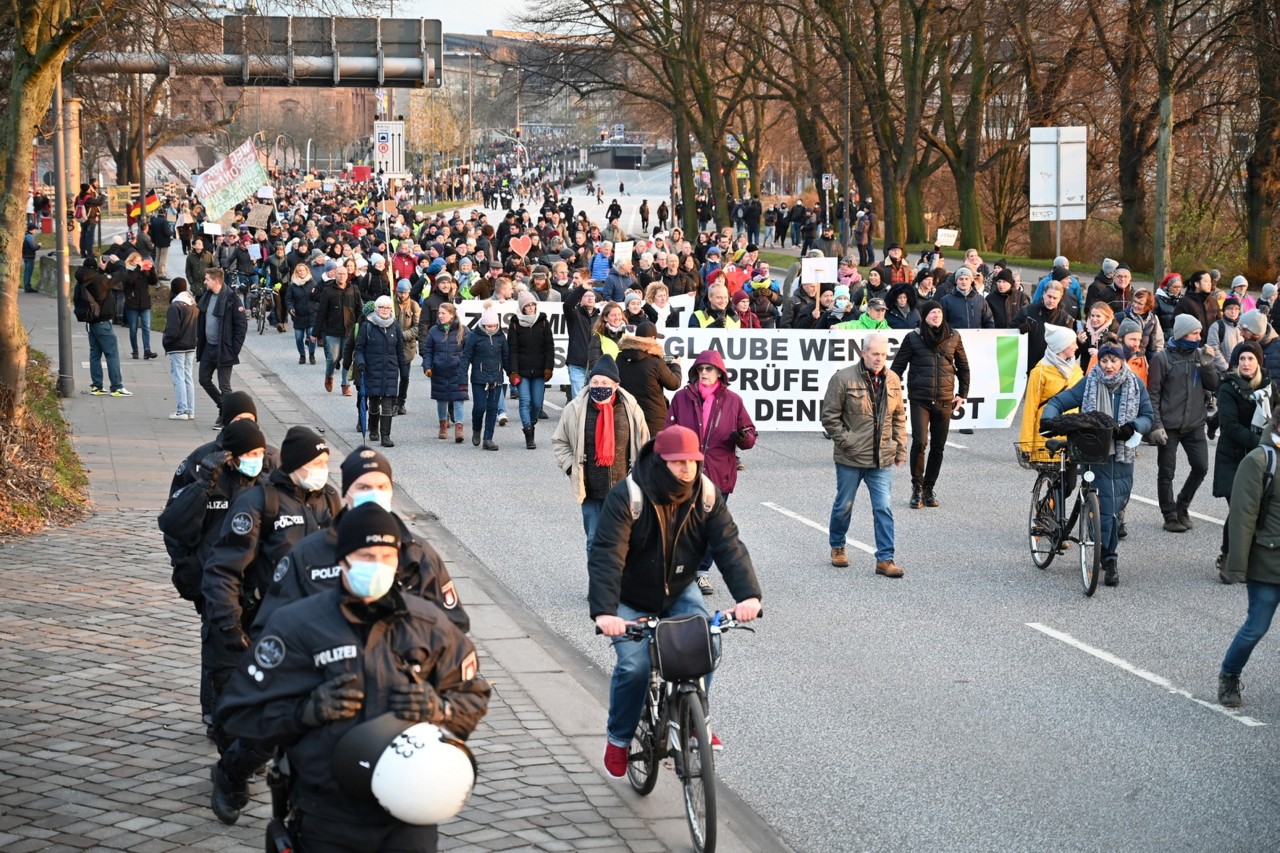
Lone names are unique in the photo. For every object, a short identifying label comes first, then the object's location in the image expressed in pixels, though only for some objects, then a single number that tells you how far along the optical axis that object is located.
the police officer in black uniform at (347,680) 9.72
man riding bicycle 14.16
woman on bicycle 24.06
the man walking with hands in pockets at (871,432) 24.84
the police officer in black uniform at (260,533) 13.73
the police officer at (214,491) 14.71
